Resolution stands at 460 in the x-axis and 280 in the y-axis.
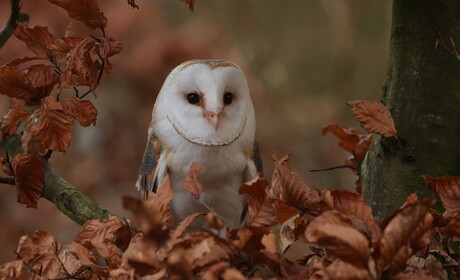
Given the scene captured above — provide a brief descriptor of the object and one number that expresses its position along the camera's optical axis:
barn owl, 5.49
